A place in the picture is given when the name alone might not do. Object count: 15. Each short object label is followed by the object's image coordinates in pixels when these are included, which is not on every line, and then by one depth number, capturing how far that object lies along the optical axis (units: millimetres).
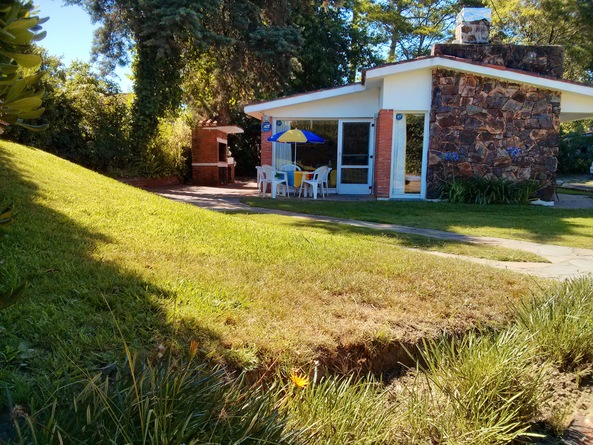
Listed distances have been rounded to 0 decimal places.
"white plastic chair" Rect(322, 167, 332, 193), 15977
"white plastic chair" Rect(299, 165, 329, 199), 15281
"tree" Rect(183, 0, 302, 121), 18234
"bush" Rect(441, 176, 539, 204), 14305
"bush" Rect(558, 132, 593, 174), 30375
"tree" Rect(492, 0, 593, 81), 26094
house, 14375
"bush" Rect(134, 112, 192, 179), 19125
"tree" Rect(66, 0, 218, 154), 16250
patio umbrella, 15359
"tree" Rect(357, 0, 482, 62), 33656
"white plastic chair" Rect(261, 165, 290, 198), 15297
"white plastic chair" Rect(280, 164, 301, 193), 16734
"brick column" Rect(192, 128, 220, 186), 21922
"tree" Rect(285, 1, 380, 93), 25891
